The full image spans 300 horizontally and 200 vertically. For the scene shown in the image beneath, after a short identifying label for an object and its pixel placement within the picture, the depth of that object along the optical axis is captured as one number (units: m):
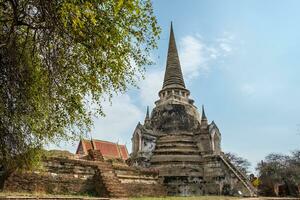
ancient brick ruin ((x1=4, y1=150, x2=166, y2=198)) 12.87
